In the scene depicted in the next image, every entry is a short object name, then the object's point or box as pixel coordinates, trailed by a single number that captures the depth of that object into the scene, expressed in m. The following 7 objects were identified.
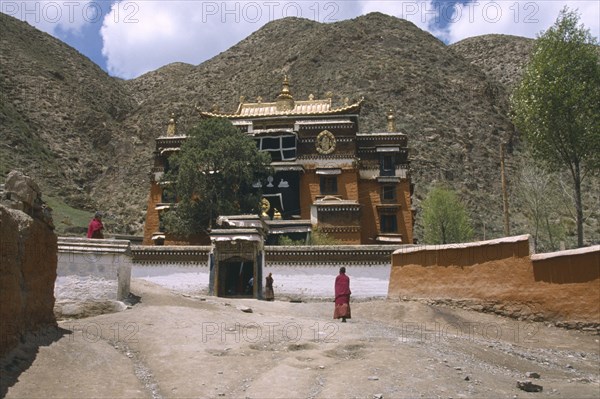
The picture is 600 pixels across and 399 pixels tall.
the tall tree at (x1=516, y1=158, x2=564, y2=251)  39.26
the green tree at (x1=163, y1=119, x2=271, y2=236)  33.16
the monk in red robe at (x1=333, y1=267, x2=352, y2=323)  15.77
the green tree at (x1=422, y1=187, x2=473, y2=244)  43.00
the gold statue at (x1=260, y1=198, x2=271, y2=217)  36.94
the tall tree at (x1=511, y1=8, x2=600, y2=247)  25.22
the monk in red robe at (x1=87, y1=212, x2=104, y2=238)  17.16
